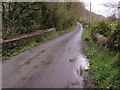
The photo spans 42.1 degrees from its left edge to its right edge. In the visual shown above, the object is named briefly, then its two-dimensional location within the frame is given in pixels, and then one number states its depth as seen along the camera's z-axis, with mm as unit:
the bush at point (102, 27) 12505
